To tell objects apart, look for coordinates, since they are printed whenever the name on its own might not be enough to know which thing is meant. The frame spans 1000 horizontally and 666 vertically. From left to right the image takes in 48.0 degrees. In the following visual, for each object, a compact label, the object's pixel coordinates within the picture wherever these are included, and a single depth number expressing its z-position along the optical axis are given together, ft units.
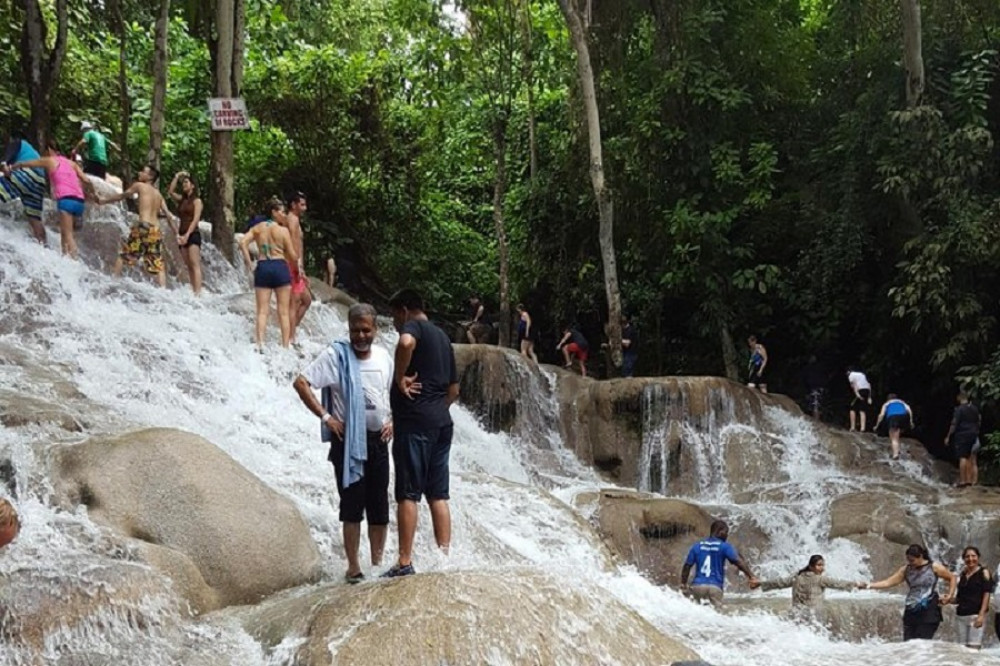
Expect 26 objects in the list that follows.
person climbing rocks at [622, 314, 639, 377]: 62.95
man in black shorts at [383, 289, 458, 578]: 20.79
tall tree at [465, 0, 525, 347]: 71.00
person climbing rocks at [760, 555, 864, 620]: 29.94
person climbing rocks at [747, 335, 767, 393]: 62.23
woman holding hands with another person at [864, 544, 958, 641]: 29.37
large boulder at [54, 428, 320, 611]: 22.53
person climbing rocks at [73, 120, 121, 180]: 54.85
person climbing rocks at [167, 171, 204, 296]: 46.01
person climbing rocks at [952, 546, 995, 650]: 30.12
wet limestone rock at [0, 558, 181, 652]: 17.83
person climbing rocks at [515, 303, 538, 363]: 66.85
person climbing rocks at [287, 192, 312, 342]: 40.32
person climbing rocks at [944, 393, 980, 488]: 51.03
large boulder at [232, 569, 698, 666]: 17.83
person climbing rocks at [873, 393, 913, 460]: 54.39
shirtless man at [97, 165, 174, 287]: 43.04
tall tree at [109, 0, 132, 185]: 57.21
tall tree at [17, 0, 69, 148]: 47.19
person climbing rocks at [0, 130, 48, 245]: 44.04
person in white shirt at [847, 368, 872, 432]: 59.52
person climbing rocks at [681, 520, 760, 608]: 30.83
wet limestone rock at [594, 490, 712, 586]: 40.16
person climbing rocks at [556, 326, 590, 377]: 65.30
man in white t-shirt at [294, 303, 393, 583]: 20.65
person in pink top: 43.36
